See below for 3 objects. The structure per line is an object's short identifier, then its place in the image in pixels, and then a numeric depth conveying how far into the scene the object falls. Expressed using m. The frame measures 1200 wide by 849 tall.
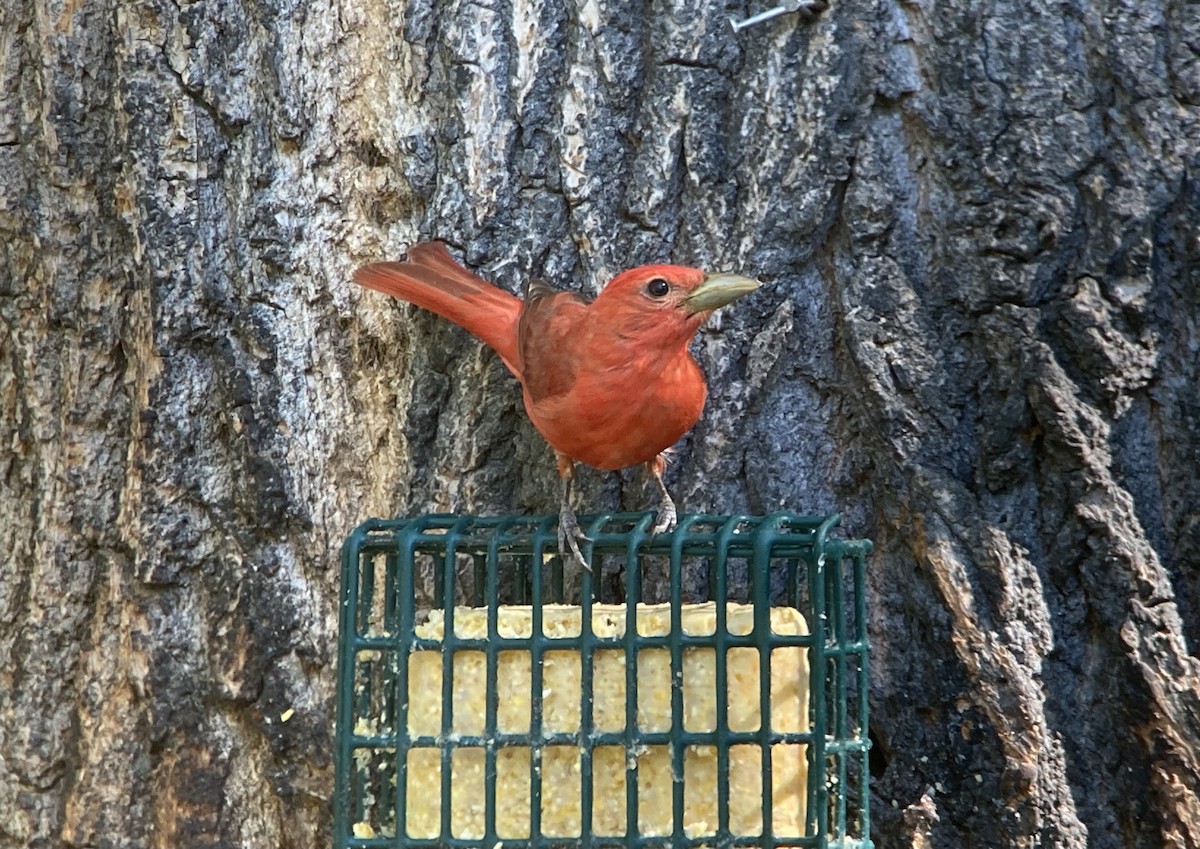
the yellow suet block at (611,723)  5.36
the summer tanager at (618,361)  6.46
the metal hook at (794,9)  6.95
